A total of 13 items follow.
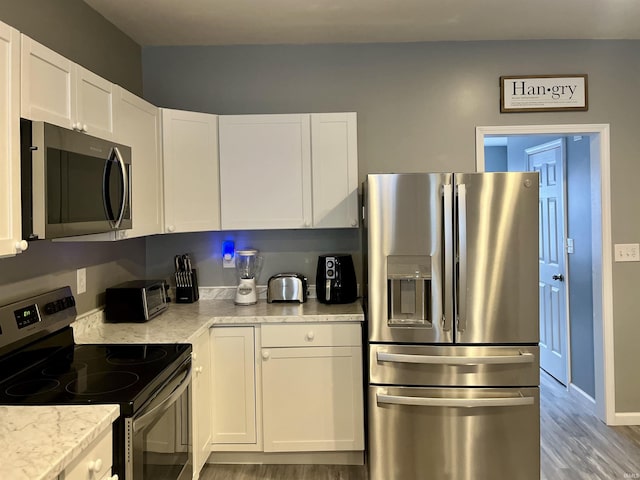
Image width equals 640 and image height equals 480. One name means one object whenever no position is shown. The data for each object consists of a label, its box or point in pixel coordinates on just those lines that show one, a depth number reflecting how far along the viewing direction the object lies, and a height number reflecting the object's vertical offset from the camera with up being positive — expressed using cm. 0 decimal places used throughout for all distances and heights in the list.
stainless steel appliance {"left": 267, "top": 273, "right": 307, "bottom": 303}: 304 -30
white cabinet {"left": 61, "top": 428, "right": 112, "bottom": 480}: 128 -62
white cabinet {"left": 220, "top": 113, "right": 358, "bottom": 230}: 295 +44
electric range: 157 -50
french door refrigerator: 242 -44
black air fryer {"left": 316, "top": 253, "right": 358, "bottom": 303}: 297 -24
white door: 387 -19
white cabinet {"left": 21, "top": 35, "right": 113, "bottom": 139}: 161 +58
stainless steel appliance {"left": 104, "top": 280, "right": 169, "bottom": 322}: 261 -33
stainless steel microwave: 156 +22
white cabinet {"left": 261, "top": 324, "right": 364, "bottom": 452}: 269 -81
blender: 301 -21
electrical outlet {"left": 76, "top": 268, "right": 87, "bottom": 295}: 243 -19
